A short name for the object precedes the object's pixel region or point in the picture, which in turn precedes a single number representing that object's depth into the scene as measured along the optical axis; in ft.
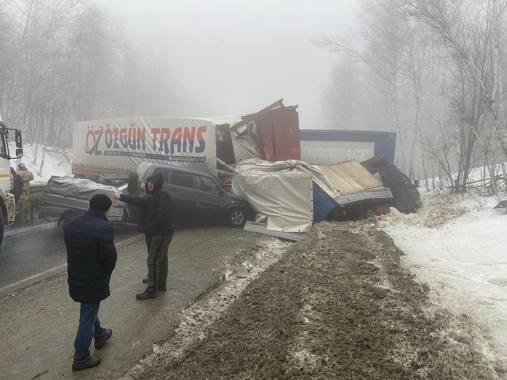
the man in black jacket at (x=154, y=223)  18.92
